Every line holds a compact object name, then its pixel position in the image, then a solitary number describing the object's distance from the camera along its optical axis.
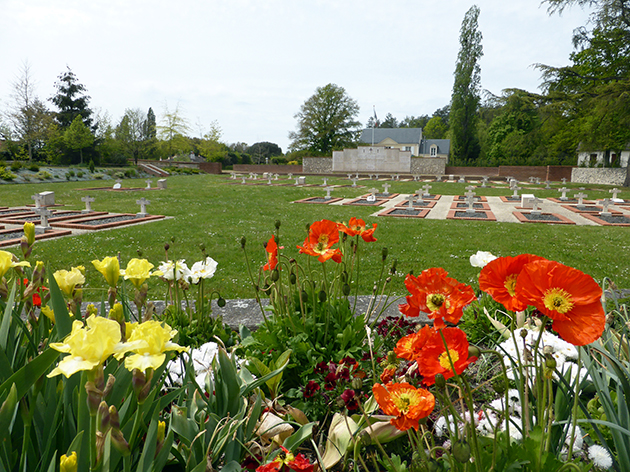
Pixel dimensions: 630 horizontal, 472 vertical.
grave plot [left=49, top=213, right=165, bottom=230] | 8.34
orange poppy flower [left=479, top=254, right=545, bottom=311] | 0.92
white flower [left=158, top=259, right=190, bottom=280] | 2.07
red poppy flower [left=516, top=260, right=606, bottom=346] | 0.79
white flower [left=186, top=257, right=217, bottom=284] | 2.08
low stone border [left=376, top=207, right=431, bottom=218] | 10.75
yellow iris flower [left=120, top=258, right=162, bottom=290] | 1.27
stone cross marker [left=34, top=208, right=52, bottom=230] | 7.73
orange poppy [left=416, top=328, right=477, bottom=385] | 0.92
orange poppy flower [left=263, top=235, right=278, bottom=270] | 1.85
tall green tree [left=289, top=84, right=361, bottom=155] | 43.53
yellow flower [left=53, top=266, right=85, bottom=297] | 1.28
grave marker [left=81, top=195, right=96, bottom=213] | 10.43
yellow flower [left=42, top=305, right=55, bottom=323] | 1.31
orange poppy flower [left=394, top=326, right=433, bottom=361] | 1.02
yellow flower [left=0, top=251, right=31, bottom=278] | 1.20
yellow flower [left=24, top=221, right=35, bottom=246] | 1.38
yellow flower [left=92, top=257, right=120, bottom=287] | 1.20
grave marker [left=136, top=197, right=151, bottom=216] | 9.61
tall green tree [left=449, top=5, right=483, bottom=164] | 39.25
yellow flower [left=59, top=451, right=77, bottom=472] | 0.69
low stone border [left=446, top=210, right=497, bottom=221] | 10.22
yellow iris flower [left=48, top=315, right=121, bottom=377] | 0.66
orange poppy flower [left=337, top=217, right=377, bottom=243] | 1.86
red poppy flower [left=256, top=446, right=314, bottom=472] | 1.05
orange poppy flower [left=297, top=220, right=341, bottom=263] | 1.79
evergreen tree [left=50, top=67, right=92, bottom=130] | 38.38
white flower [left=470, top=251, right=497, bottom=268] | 2.20
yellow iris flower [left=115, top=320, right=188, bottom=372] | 0.68
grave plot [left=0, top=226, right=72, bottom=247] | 6.85
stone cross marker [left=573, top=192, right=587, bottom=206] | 12.70
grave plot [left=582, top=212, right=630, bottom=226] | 9.45
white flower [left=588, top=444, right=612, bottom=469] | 1.27
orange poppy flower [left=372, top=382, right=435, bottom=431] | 0.94
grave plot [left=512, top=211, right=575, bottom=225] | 9.55
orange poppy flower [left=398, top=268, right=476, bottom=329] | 1.04
